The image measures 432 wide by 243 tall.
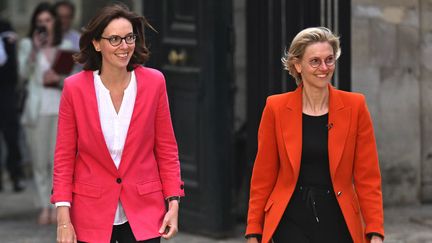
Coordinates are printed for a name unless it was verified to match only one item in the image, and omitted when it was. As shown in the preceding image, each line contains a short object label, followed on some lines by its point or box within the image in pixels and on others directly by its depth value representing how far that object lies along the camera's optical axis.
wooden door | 17.31
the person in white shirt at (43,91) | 19.58
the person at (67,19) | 20.27
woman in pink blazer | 9.87
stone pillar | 19.27
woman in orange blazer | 10.07
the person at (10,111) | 23.11
